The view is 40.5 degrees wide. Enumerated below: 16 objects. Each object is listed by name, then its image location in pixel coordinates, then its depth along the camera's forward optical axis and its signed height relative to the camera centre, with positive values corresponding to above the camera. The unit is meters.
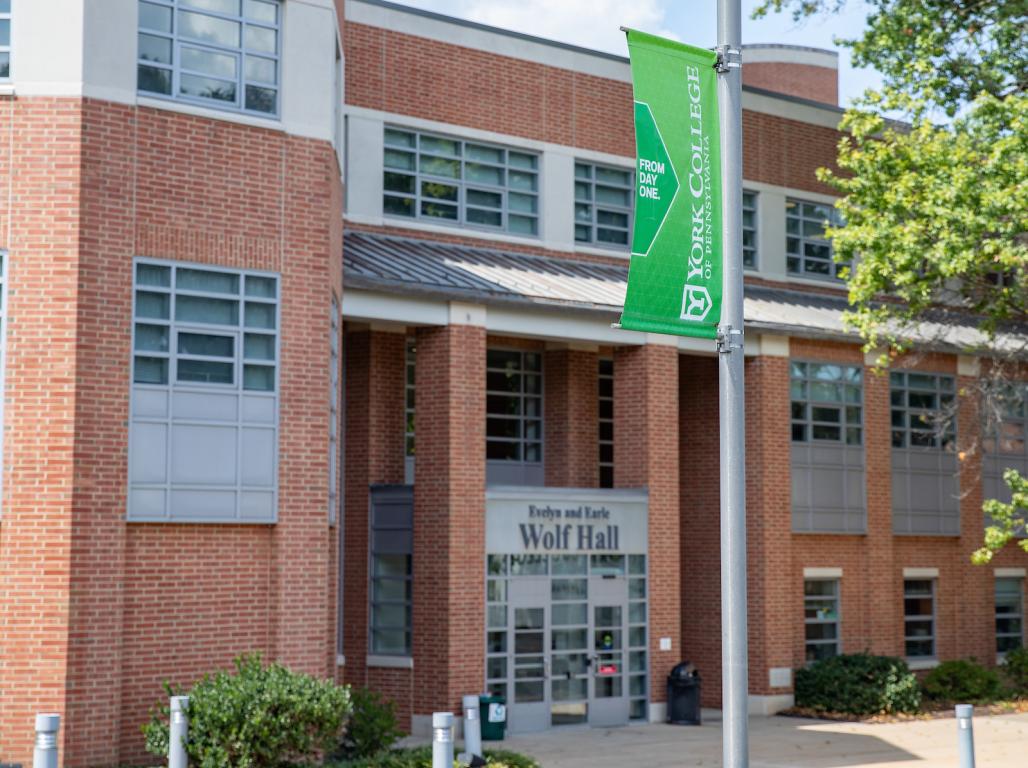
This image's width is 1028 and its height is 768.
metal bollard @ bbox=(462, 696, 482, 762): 15.14 -2.05
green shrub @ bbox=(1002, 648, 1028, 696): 27.06 -2.44
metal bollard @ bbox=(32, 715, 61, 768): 9.18 -1.32
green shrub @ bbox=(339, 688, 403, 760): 16.58 -2.24
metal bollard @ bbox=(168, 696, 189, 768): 12.98 -1.79
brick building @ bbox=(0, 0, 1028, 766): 15.18 +2.07
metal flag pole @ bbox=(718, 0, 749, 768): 8.19 +0.80
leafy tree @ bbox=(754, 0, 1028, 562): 19.05 +5.21
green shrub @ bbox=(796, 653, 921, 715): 24.05 -2.49
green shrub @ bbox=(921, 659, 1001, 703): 25.69 -2.61
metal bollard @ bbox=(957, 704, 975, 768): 13.12 -1.82
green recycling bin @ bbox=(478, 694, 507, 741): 20.61 -2.55
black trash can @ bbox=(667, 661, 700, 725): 22.97 -2.55
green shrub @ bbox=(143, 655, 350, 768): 14.07 -1.82
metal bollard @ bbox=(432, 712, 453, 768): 11.51 -1.63
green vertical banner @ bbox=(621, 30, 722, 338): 8.30 +2.11
